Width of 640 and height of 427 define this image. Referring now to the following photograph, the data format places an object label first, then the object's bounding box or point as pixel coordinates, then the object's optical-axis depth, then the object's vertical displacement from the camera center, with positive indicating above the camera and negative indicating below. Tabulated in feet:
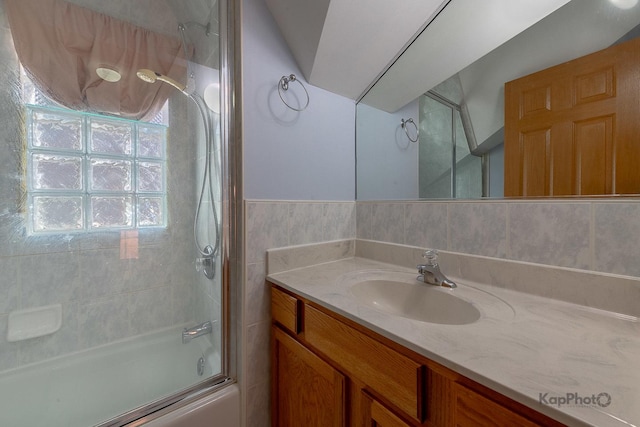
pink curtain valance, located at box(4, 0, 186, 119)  3.22 +2.33
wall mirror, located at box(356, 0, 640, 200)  2.43 +1.66
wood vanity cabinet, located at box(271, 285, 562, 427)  1.45 -1.41
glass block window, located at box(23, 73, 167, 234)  3.31 +0.61
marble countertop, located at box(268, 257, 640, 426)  1.15 -0.93
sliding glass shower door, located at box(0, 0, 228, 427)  3.21 +0.03
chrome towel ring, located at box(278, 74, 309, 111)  3.61 +1.90
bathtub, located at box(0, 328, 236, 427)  3.11 -2.49
